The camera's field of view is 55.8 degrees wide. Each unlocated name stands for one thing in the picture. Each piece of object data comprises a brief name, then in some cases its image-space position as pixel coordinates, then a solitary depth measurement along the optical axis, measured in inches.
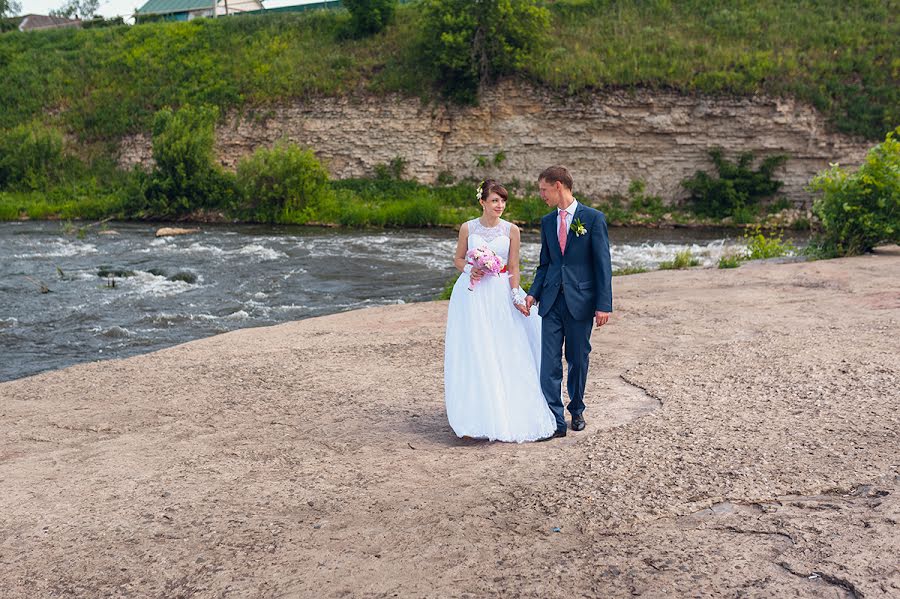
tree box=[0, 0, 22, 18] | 2608.3
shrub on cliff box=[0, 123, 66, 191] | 1588.3
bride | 246.2
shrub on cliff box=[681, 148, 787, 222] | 1397.6
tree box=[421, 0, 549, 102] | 1515.7
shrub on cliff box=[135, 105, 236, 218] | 1326.3
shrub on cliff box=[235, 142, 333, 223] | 1307.8
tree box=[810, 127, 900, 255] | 646.5
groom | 243.6
